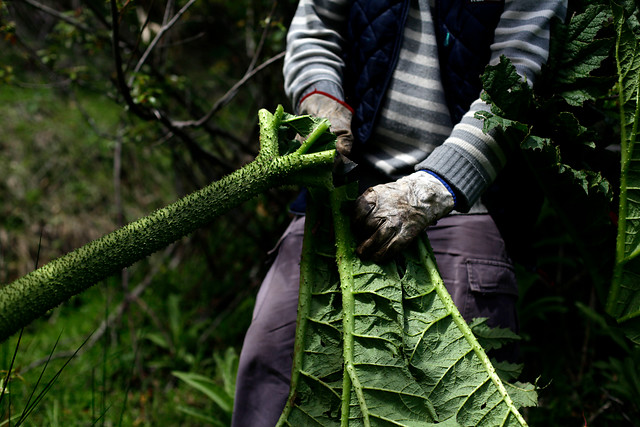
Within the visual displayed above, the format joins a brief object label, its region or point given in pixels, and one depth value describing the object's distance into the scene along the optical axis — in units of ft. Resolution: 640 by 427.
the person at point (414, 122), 5.71
